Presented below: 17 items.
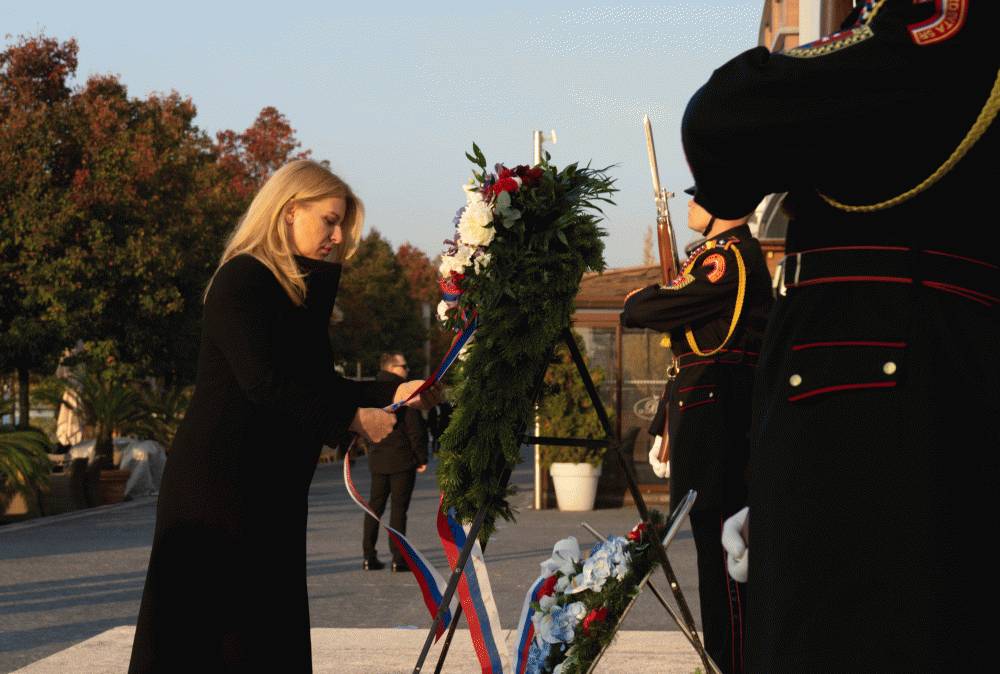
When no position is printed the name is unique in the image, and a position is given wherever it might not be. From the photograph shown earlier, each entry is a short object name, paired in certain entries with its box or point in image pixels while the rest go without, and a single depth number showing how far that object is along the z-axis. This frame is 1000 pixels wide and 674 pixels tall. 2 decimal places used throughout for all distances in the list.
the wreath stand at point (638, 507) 4.75
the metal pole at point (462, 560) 4.70
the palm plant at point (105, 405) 21.09
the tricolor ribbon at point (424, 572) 5.04
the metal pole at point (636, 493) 4.79
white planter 17.80
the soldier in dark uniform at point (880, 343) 2.08
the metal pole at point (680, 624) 4.85
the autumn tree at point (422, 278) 75.19
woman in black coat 3.98
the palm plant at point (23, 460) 16.22
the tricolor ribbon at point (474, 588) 4.98
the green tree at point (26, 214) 21.38
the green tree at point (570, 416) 17.75
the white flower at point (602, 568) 5.19
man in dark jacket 12.32
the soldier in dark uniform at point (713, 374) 5.36
